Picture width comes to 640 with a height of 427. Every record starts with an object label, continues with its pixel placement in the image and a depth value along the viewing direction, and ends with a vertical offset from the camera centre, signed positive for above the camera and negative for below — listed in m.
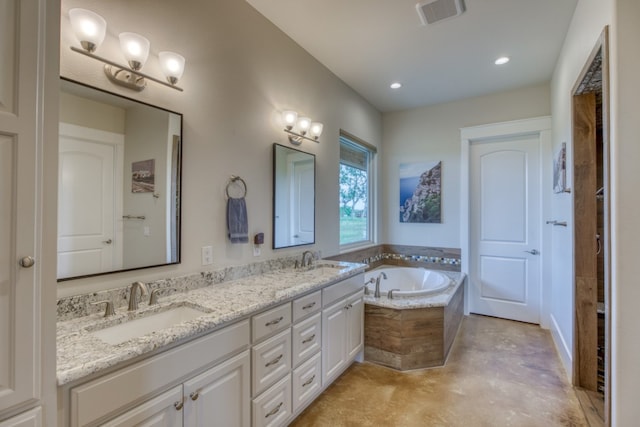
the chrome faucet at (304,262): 2.64 -0.39
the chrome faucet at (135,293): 1.43 -0.36
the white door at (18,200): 0.72 +0.03
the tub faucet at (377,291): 2.84 -0.70
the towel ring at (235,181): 2.04 +0.22
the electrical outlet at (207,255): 1.87 -0.24
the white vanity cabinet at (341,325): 2.15 -0.84
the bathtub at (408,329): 2.59 -0.98
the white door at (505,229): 3.59 -0.16
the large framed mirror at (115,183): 1.32 +0.15
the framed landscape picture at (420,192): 4.09 +0.32
